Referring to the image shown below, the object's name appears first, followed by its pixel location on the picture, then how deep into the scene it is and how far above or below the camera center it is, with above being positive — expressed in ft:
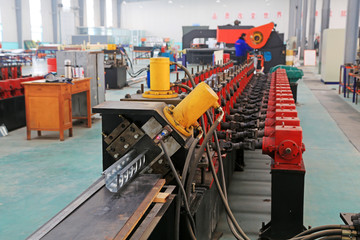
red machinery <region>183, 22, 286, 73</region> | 32.50 +1.04
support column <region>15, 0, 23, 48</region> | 73.87 +6.51
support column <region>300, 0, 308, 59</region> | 68.44 +4.92
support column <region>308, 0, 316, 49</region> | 64.44 +5.57
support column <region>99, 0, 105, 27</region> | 106.11 +10.95
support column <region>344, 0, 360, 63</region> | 32.04 +2.15
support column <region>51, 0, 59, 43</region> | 84.13 +8.31
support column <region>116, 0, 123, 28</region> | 115.03 +12.91
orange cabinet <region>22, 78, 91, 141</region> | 16.72 -2.11
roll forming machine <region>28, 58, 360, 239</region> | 4.50 -1.77
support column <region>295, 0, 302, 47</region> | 74.33 +6.63
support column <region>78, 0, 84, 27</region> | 93.76 +10.36
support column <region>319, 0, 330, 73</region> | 52.65 +5.76
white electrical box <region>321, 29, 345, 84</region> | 37.32 +0.65
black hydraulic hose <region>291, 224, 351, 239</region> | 5.42 -2.44
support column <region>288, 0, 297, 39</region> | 86.52 +8.51
